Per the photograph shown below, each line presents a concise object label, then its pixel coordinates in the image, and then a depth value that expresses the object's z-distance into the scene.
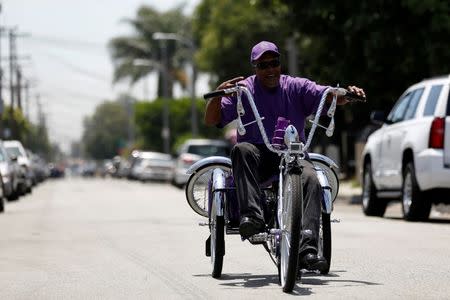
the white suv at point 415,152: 16.75
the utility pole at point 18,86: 97.38
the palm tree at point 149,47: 81.50
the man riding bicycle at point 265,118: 9.43
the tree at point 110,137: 194.00
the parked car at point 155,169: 60.34
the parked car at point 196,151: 42.12
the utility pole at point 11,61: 90.12
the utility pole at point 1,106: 53.73
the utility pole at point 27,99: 122.96
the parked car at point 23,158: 37.66
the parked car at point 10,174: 29.81
